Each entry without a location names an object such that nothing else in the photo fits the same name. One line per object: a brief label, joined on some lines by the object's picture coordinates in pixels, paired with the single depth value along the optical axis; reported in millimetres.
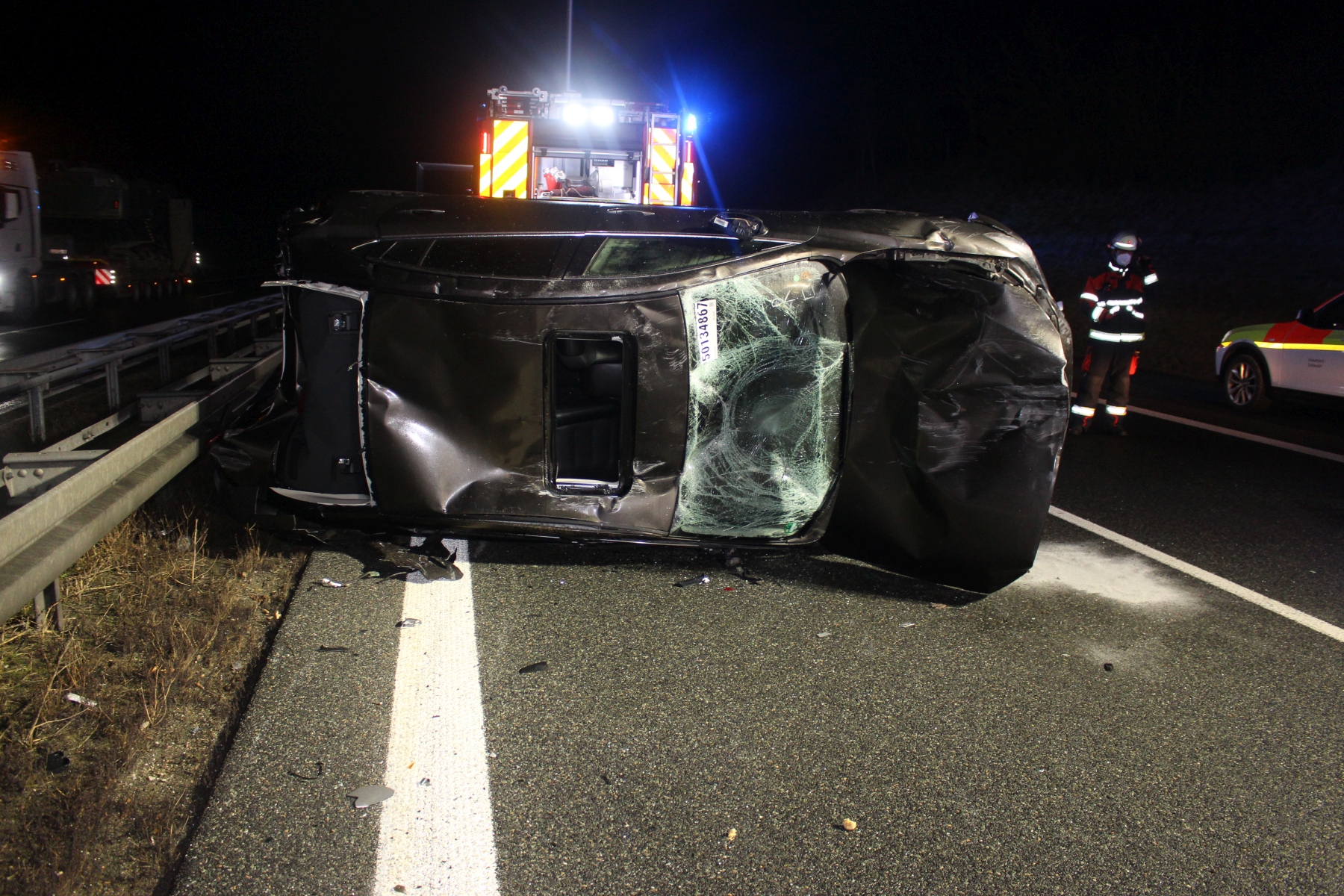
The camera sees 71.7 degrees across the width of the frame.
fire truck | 10562
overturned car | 3590
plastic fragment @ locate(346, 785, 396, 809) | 2553
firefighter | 8008
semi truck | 17047
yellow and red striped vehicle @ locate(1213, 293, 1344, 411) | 9125
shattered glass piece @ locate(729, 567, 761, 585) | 4375
